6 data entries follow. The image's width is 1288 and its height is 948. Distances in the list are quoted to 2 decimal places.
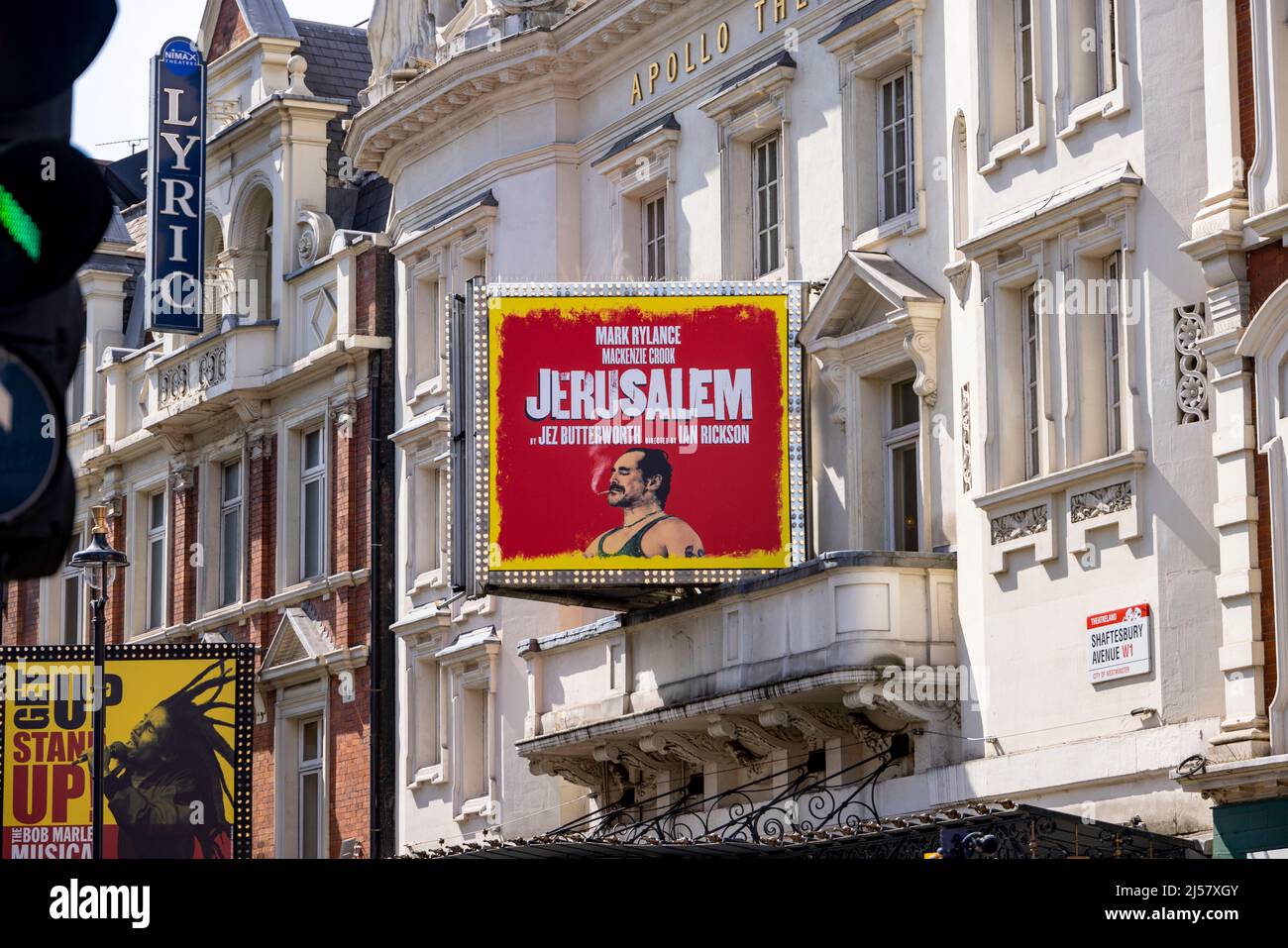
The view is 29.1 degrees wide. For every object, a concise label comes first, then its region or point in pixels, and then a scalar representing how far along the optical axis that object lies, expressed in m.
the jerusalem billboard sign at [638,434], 26.78
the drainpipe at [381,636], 36.44
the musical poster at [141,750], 34.50
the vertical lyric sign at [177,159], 39.19
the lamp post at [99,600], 29.80
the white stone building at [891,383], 20.95
